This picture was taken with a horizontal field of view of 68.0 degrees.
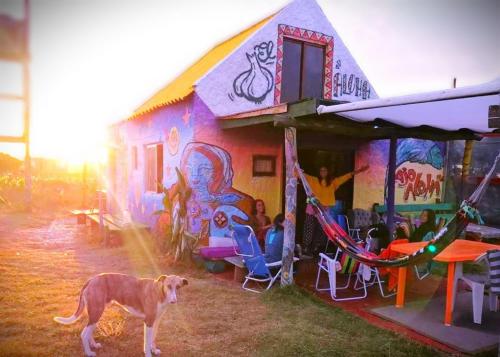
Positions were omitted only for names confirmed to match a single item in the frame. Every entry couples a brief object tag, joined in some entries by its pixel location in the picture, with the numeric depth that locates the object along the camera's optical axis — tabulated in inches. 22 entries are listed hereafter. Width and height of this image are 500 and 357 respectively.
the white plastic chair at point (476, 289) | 188.9
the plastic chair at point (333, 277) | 220.8
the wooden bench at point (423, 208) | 388.2
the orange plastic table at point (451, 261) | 187.9
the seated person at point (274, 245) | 246.8
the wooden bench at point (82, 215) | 485.0
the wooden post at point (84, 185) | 599.6
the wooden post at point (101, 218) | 384.5
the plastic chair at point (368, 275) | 229.5
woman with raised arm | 302.7
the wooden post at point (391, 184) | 296.5
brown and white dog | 149.3
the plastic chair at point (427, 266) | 257.8
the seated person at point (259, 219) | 313.4
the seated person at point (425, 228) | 264.7
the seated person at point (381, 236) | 277.6
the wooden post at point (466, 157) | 329.1
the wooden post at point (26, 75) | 107.0
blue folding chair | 234.2
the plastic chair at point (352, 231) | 338.0
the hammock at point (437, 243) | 164.2
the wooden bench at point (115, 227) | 375.2
